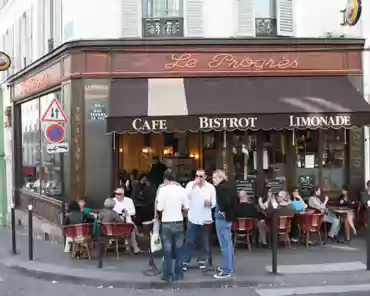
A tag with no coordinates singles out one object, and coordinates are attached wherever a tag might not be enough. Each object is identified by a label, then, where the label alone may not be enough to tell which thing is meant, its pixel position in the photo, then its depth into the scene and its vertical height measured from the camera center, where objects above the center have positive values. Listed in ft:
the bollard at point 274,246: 31.17 -5.12
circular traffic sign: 37.47 +1.42
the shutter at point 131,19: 42.19 +9.78
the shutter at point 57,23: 45.77 +10.61
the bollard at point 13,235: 40.92 -5.68
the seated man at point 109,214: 36.35 -3.75
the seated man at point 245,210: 37.37 -3.76
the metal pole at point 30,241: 37.32 -5.59
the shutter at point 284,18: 43.37 +9.95
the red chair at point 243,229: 37.37 -5.06
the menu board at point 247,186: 43.75 -2.58
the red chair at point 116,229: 36.32 -4.76
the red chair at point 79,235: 36.78 -5.13
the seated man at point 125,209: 37.93 -3.62
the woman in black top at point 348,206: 41.16 -4.31
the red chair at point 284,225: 37.96 -4.87
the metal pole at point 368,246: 32.01 -5.34
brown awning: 38.04 +3.24
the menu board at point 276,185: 43.83 -2.55
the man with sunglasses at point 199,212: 32.12 -3.32
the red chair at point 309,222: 39.04 -4.83
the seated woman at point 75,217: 37.37 -4.02
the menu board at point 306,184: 44.09 -2.56
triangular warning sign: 37.45 +2.66
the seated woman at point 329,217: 40.91 -4.75
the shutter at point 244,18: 42.86 +9.84
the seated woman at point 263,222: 39.01 -4.75
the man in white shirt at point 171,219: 29.45 -3.37
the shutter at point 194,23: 42.52 +9.46
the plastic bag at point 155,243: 31.17 -4.83
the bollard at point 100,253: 33.65 -5.70
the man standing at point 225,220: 30.32 -3.60
